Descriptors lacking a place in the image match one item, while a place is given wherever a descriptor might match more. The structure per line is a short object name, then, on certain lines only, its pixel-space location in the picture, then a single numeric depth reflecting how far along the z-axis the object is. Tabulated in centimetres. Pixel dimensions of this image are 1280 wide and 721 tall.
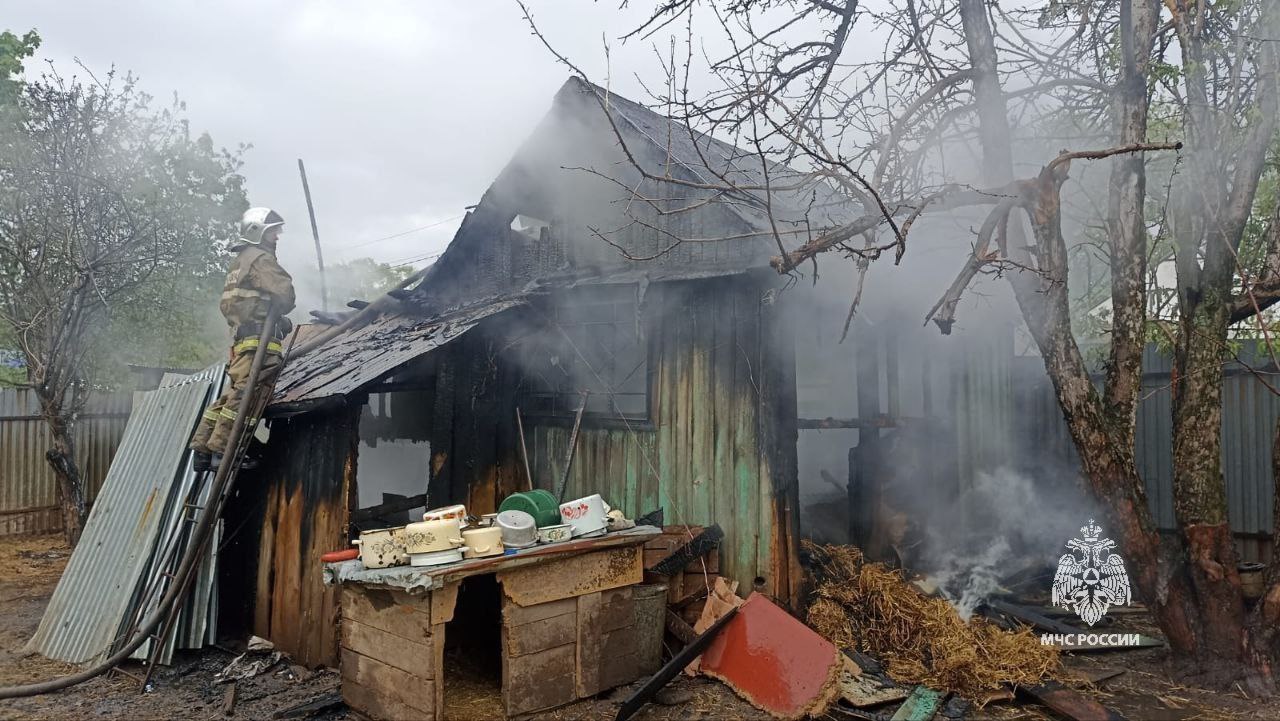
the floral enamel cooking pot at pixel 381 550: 509
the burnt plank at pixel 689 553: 633
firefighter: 659
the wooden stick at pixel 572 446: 748
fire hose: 584
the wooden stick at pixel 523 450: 760
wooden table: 493
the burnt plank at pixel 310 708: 543
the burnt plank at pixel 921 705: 492
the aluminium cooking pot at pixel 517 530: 533
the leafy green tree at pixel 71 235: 1111
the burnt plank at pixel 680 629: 610
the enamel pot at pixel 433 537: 504
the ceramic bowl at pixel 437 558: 495
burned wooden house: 642
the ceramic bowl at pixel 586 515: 570
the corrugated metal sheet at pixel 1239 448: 832
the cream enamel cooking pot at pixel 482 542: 509
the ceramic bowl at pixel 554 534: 547
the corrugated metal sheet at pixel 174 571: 658
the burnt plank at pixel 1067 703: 482
